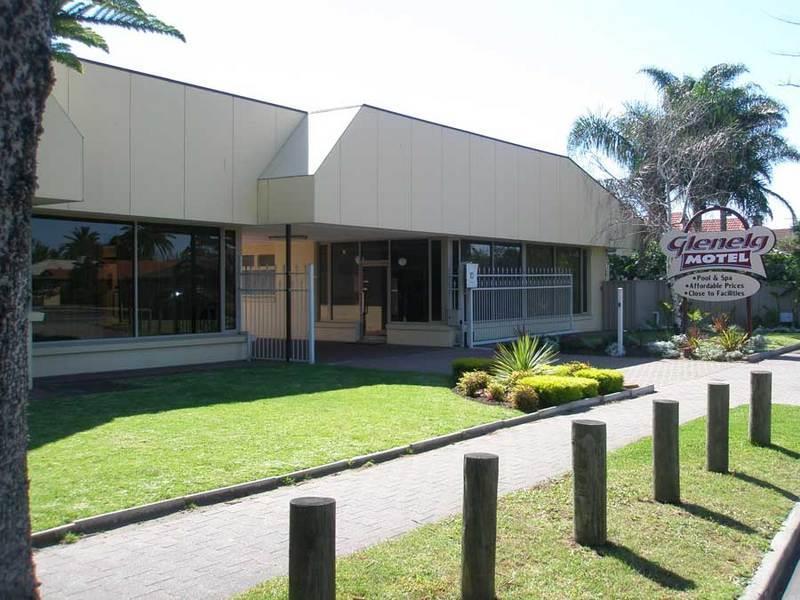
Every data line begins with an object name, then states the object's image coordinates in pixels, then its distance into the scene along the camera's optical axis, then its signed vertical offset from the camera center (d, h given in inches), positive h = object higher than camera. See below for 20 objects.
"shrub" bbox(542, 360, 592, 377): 532.0 -50.9
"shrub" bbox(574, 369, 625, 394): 521.0 -56.2
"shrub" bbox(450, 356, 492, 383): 551.8 -48.9
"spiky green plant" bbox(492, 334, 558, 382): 526.6 -44.8
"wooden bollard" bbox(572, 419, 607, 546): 219.5 -53.3
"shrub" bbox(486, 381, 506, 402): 485.1 -59.8
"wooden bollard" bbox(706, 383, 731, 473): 303.6 -54.5
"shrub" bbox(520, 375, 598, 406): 471.2 -56.4
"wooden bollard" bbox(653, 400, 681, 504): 261.0 -54.2
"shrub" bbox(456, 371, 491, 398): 505.7 -56.4
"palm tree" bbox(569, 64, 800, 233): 1043.3 +213.6
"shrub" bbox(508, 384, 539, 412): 456.4 -60.3
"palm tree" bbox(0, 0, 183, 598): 119.3 +9.8
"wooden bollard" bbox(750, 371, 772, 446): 353.7 -52.2
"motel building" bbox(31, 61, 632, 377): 563.5 +63.8
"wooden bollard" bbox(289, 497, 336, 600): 144.0 -46.5
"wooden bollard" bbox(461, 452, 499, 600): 178.2 -53.9
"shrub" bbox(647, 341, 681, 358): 794.8 -57.2
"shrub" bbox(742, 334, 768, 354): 786.8 -53.3
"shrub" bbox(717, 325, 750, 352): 773.9 -46.4
